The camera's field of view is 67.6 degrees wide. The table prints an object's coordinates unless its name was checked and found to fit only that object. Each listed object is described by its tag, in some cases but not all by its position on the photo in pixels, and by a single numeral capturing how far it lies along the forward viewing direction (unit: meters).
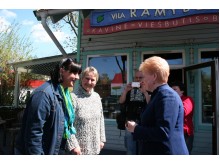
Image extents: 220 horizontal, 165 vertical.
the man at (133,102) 2.24
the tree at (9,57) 8.18
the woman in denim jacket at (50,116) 1.20
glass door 3.45
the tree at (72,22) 14.35
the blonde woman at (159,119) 1.13
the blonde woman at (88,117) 1.68
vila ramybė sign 3.02
